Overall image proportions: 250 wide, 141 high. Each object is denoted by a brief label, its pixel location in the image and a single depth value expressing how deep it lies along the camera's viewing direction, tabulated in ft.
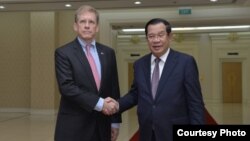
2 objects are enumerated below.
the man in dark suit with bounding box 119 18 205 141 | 10.54
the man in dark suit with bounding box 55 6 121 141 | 10.80
